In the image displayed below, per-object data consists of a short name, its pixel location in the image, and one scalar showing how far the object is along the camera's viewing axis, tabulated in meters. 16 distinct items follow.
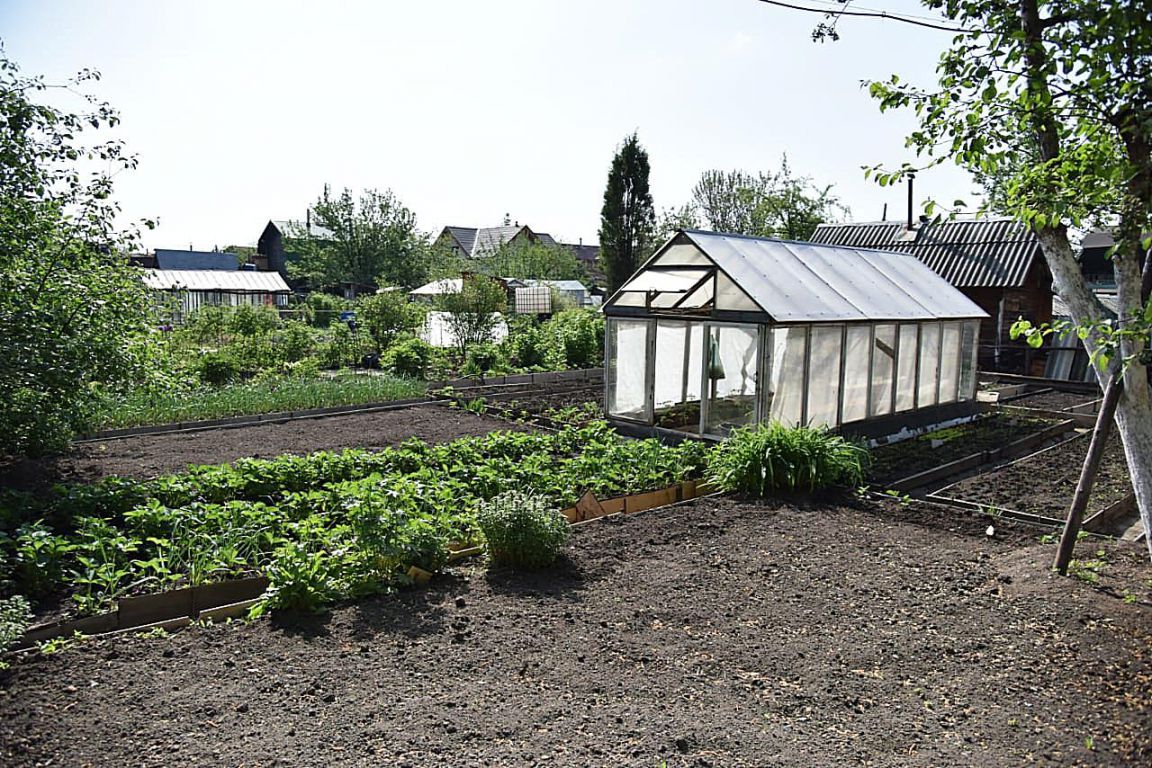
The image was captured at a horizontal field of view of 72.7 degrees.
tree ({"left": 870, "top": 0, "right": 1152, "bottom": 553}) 3.49
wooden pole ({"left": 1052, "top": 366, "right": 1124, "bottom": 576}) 4.80
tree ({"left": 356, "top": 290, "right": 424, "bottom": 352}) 17.98
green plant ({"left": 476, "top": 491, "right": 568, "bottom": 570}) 5.21
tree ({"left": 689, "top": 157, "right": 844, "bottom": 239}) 28.56
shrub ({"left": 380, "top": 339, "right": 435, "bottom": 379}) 15.06
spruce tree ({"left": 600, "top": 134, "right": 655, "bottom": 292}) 32.06
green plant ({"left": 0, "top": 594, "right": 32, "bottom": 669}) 3.75
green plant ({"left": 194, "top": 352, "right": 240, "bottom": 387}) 13.50
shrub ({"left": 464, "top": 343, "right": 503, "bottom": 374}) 16.20
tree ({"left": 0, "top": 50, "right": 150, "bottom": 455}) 6.27
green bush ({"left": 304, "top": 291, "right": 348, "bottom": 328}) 24.69
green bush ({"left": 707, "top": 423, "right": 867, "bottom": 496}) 7.28
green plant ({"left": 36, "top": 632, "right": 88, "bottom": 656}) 3.95
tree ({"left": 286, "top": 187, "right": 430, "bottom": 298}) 38.97
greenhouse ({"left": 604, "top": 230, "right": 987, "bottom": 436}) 9.24
